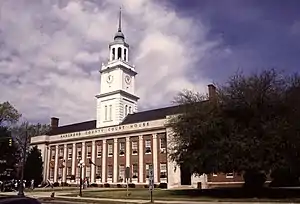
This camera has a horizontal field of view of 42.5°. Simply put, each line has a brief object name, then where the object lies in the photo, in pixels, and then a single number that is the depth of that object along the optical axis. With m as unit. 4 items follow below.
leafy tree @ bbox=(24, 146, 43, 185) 80.31
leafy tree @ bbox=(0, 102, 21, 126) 62.73
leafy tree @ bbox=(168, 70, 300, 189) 35.28
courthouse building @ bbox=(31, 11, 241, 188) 67.06
